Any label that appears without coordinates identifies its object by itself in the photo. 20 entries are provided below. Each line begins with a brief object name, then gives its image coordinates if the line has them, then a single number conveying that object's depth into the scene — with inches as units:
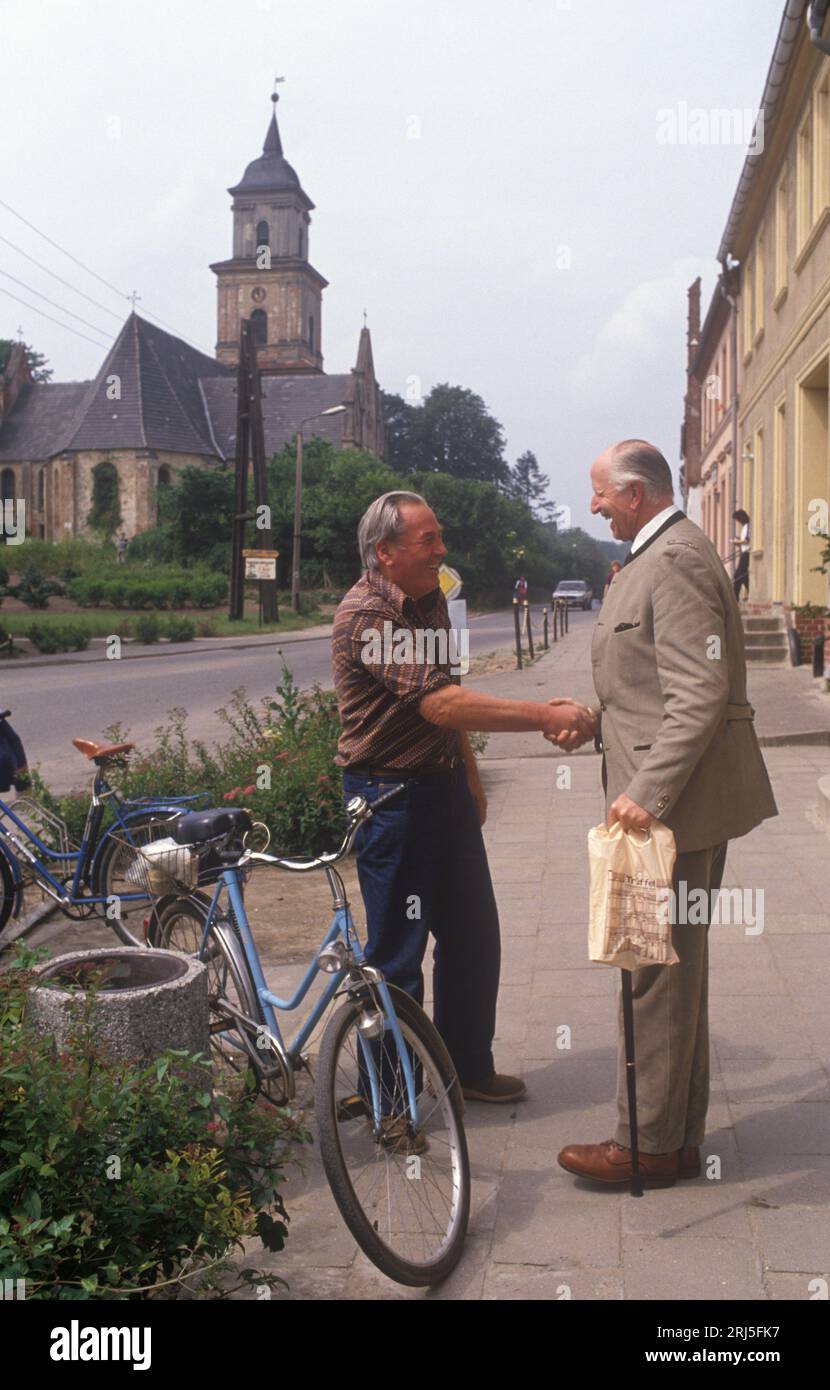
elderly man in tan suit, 140.9
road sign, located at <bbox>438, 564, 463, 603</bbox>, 347.9
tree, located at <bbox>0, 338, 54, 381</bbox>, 3971.5
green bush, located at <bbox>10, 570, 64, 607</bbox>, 1852.9
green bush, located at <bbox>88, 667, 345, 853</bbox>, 340.2
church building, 3201.3
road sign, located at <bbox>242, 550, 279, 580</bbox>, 1592.0
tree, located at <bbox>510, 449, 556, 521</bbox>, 5871.1
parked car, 2743.6
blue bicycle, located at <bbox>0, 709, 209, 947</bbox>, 265.9
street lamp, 1908.2
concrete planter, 142.1
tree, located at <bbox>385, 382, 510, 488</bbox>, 4965.6
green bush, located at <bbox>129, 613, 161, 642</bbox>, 1470.2
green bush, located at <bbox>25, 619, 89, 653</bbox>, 1314.0
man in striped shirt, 157.9
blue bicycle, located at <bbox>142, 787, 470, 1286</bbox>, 129.9
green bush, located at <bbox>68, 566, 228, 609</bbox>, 1931.6
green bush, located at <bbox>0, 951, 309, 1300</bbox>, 112.7
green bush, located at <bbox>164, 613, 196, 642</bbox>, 1502.2
